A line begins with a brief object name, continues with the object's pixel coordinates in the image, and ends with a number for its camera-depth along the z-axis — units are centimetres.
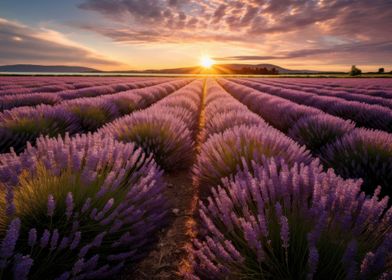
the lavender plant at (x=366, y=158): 320
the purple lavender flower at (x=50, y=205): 130
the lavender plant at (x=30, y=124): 418
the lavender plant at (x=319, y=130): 476
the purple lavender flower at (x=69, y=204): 136
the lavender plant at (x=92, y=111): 606
